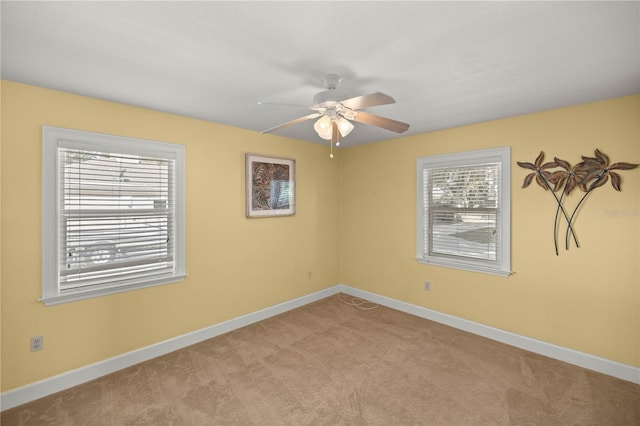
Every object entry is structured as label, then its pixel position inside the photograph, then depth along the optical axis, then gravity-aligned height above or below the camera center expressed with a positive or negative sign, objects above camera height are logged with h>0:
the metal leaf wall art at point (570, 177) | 2.57 +0.31
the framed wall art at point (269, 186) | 3.64 +0.33
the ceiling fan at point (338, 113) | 1.80 +0.66
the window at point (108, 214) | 2.35 -0.03
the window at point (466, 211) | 3.20 +0.00
